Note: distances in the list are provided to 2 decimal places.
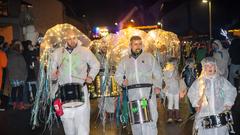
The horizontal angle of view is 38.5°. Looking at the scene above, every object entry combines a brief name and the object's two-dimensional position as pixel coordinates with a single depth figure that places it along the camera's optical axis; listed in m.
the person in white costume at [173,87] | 8.56
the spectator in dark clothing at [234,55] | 10.89
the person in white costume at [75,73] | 5.49
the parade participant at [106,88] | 8.47
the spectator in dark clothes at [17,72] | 9.93
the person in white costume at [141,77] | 5.79
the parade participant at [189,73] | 8.64
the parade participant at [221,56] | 11.14
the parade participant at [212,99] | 4.93
